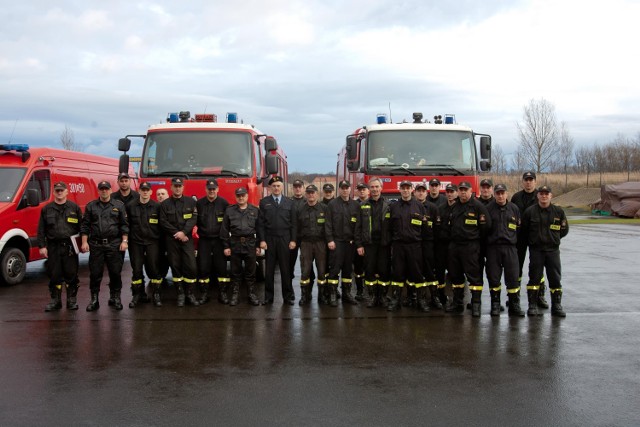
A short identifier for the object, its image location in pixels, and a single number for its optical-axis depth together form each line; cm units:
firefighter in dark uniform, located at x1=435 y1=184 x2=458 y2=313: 793
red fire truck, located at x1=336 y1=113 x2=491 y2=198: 987
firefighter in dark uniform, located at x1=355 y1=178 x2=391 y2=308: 809
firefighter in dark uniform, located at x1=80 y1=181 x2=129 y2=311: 778
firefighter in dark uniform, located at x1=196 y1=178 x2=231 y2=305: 829
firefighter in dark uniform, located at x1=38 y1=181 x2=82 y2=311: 769
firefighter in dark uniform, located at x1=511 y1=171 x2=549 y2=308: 795
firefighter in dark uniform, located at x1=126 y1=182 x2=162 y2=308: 805
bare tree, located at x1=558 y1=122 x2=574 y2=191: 4944
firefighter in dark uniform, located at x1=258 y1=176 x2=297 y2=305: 827
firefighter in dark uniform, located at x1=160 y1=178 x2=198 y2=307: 809
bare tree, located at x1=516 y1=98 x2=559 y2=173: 3938
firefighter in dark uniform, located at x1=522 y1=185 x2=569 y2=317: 753
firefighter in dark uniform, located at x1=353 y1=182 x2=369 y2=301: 860
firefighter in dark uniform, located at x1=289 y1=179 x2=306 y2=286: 848
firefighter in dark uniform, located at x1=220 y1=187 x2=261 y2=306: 815
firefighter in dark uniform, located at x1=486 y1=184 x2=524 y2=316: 751
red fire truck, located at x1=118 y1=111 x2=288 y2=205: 935
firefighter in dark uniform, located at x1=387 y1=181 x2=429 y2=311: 786
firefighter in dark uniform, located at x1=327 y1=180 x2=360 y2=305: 823
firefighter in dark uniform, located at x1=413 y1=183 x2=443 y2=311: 803
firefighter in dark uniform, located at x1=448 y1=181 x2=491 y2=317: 755
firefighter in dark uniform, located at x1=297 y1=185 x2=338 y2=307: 823
